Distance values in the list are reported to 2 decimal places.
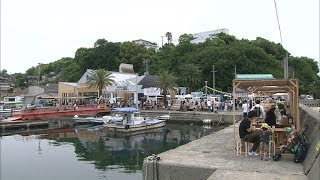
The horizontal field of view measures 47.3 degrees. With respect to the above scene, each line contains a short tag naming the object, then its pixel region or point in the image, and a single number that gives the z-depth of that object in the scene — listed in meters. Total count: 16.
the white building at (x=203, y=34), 123.76
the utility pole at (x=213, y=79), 62.36
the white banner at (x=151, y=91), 55.81
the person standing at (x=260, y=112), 15.95
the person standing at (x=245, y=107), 23.49
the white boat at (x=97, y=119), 40.39
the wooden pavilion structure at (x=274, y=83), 12.33
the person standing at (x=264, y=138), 11.58
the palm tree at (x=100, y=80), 58.44
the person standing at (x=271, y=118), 13.32
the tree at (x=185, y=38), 89.88
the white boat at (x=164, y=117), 44.16
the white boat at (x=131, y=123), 37.50
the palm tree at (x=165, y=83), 53.09
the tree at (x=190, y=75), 63.03
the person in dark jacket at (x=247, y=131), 12.01
